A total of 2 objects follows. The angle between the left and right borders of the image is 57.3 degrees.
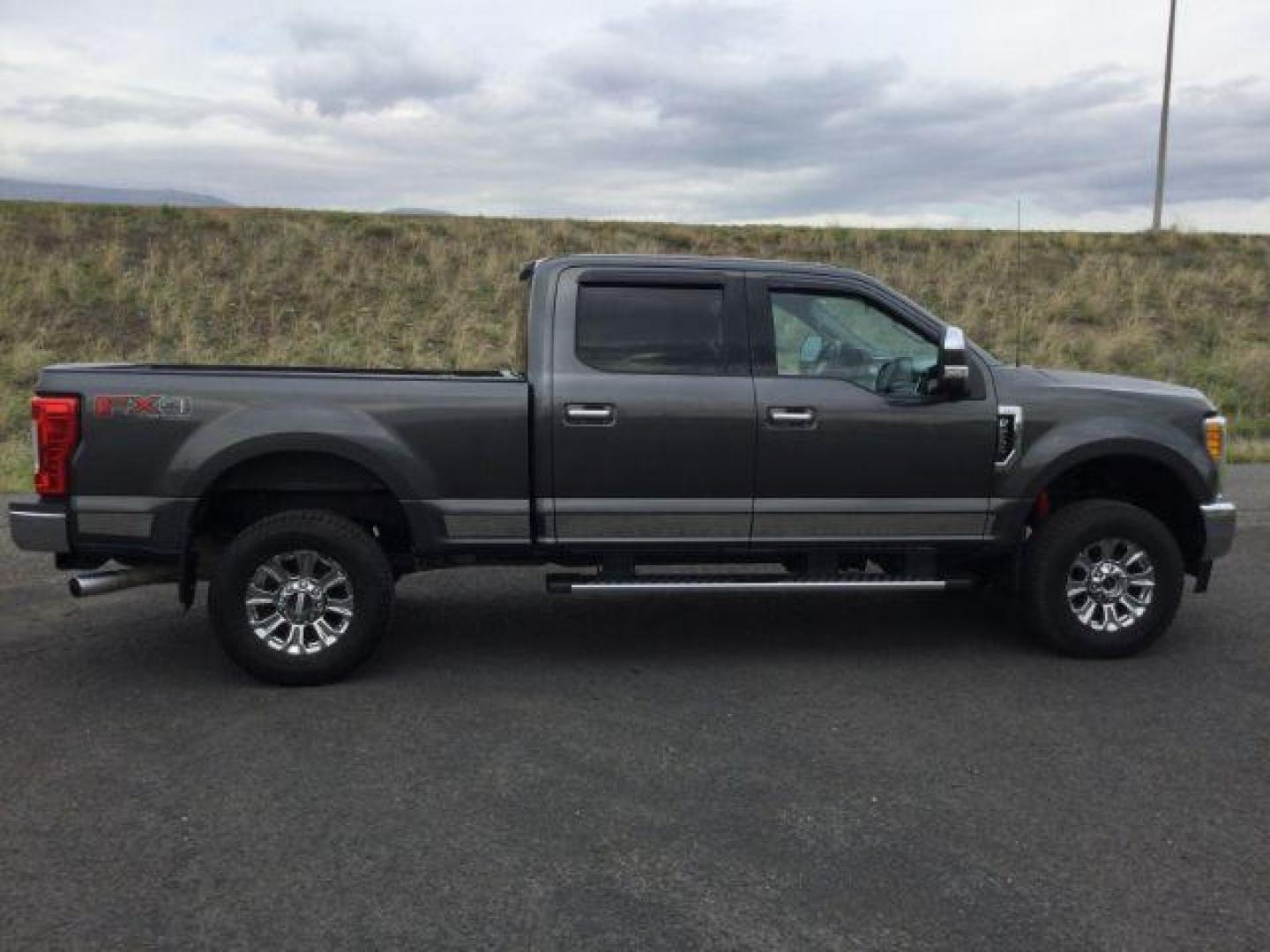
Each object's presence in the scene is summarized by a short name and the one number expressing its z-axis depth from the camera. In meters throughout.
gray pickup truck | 5.19
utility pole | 26.75
